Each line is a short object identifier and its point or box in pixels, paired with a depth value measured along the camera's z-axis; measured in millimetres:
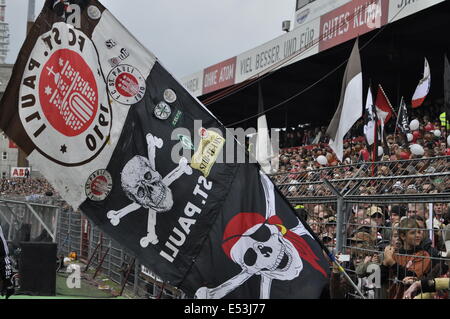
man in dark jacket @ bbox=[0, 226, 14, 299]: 6840
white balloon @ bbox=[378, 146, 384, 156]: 10919
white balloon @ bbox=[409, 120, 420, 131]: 15016
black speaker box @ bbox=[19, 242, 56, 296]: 9867
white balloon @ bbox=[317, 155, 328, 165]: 15134
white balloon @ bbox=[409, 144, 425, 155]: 10891
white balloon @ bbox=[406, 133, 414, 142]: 13069
